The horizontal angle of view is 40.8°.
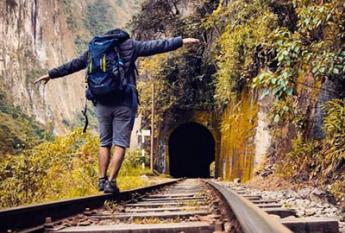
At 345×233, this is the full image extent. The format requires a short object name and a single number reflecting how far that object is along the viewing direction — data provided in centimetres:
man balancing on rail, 409
